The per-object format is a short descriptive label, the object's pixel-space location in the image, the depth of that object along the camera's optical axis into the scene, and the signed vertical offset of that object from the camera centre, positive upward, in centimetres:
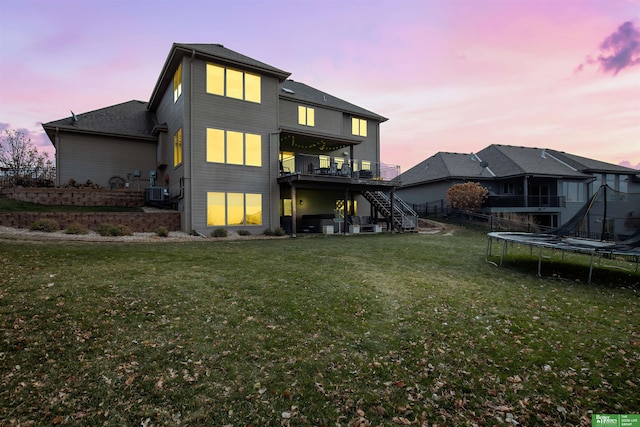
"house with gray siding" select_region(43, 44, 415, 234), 1520 +350
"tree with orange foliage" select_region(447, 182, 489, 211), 2330 +108
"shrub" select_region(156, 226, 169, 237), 1320 -88
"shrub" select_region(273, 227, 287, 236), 1612 -109
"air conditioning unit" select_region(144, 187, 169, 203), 1669 +90
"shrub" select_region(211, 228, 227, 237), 1450 -101
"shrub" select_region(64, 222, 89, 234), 1157 -66
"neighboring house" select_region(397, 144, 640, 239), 2552 +256
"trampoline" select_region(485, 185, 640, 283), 719 -86
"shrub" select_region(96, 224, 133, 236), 1206 -73
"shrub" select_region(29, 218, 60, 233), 1159 -53
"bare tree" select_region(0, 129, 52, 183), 2433 +460
